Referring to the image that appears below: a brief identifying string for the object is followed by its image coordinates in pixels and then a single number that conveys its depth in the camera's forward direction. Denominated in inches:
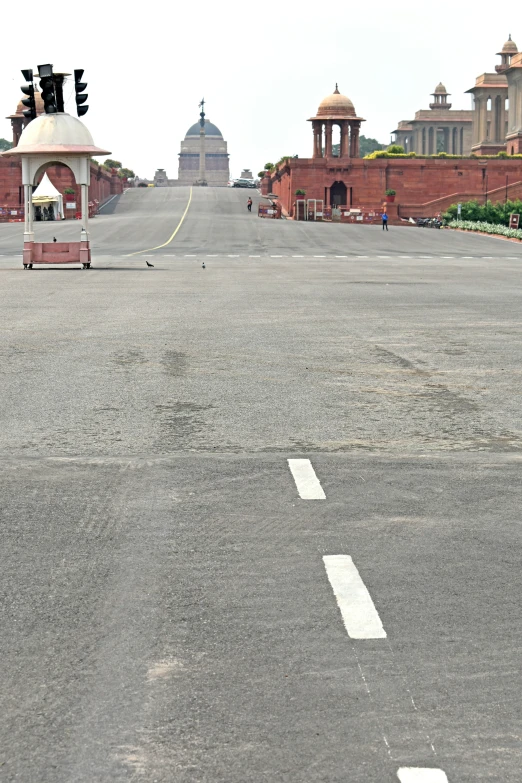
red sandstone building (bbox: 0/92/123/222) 4461.1
